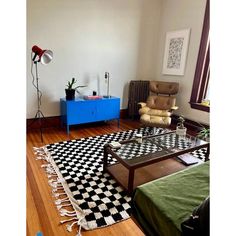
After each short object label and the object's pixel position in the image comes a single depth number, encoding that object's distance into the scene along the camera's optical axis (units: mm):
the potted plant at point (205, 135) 2694
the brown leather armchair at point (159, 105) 3334
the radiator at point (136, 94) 4398
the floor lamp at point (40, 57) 2760
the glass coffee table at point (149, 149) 1943
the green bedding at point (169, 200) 1164
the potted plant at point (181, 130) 2656
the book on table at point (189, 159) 2458
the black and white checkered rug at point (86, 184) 1688
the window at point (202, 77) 3510
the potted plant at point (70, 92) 3381
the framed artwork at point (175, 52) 3920
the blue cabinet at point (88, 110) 3402
